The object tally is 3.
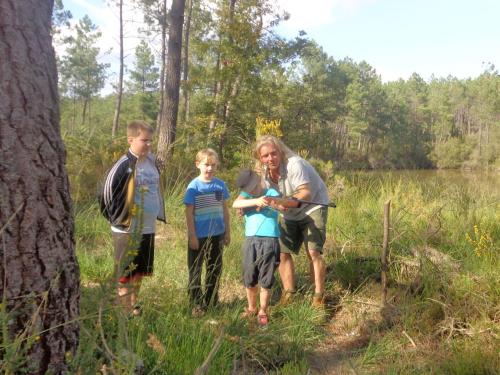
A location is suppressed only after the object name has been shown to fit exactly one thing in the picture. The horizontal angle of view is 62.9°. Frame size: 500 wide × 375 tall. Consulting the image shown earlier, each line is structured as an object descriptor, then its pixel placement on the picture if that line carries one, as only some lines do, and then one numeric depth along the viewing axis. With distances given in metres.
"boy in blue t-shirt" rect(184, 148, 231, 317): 3.30
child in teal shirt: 3.33
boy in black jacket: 2.89
